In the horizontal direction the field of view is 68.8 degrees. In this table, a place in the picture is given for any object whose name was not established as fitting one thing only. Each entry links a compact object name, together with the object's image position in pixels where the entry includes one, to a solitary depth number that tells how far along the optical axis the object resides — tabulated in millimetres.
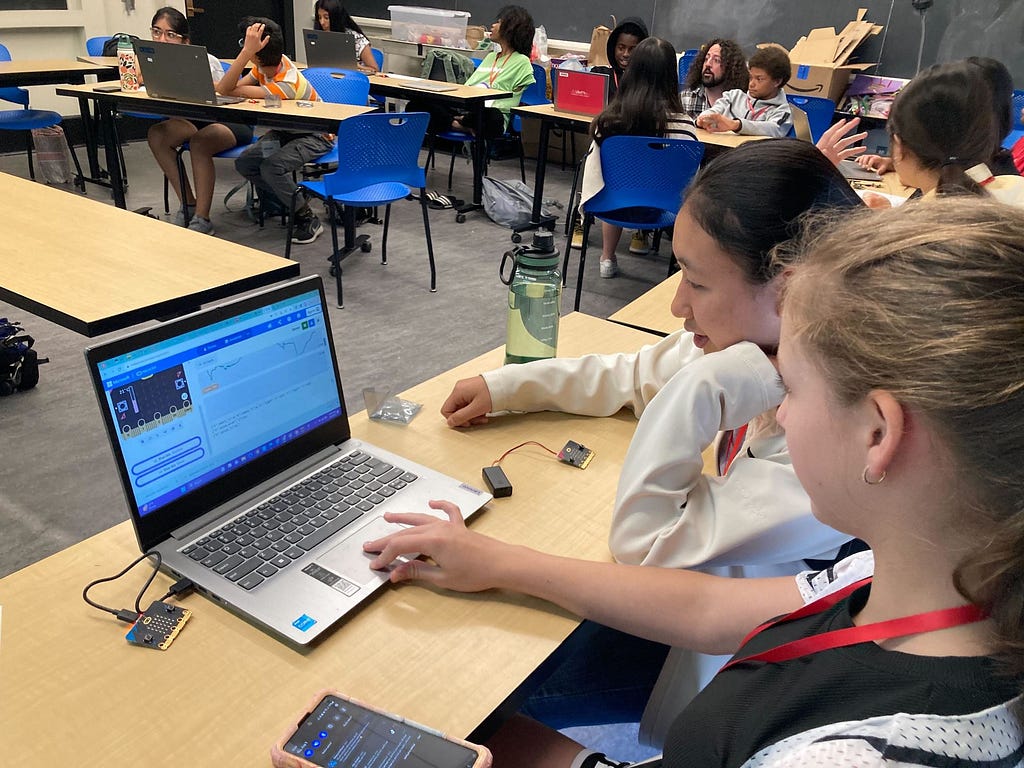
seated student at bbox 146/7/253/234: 4266
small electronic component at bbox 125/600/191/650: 764
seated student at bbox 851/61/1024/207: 2252
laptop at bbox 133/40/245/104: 3664
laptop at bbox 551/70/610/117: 4430
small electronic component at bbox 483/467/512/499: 1056
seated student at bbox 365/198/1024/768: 490
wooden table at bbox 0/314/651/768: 667
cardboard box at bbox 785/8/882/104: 5449
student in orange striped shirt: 3914
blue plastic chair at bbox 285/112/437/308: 3262
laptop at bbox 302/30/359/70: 5152
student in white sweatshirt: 880
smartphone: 648
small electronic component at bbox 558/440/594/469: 1151
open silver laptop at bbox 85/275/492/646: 805
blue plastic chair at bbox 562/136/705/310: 3277
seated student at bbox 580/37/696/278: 3500
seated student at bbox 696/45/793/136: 4320
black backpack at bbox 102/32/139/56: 5284
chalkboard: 5102
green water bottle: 1502
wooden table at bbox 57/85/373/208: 3637
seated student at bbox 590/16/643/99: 5138
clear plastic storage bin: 6902
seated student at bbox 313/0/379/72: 5871
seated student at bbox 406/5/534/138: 5547
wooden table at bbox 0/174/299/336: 1473
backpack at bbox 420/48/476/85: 6895
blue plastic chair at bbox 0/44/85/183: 4594
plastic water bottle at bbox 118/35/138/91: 3982
